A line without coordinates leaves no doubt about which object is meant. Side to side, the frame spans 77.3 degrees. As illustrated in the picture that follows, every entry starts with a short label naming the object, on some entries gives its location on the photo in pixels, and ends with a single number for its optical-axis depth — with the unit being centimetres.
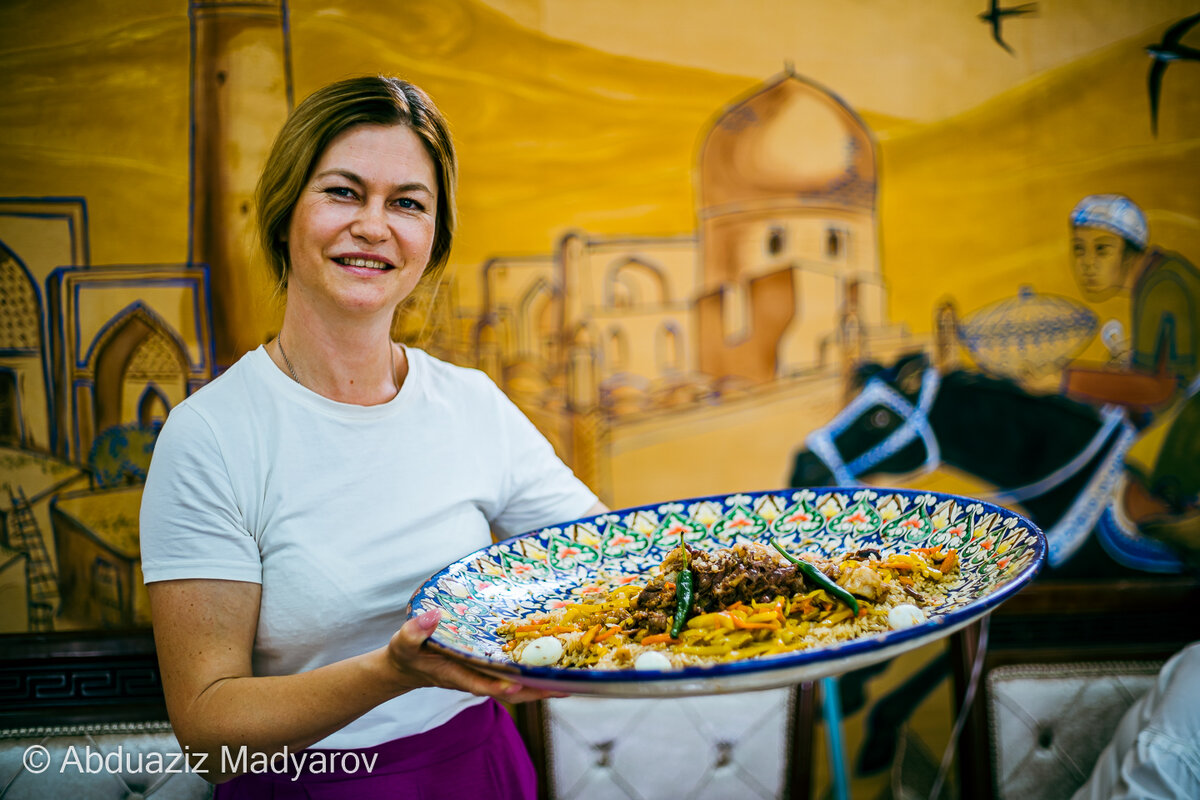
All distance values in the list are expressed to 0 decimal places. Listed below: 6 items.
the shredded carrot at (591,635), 117
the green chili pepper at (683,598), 120
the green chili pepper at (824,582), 120
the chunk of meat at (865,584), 122
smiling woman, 114
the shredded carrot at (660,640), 117
